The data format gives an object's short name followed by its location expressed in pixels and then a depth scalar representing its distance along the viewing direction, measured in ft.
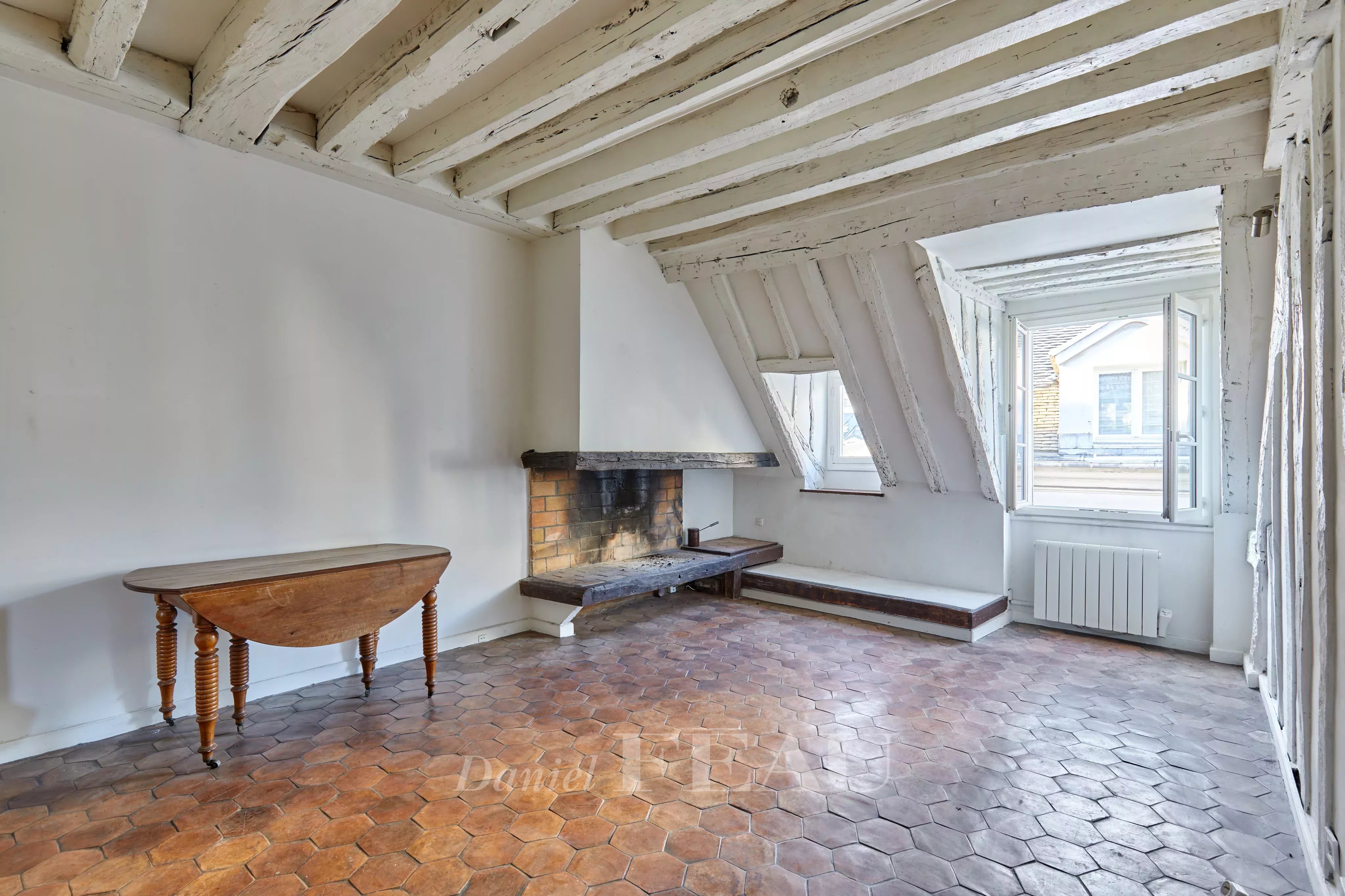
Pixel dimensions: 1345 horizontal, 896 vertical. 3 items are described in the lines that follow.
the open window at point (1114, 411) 13.21
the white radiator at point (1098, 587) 13.39
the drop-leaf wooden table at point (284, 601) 8.05
